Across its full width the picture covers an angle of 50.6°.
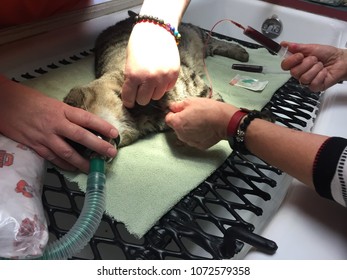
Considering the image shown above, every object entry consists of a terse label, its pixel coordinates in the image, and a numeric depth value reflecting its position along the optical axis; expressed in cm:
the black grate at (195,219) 75
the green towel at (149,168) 81
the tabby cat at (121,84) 110
